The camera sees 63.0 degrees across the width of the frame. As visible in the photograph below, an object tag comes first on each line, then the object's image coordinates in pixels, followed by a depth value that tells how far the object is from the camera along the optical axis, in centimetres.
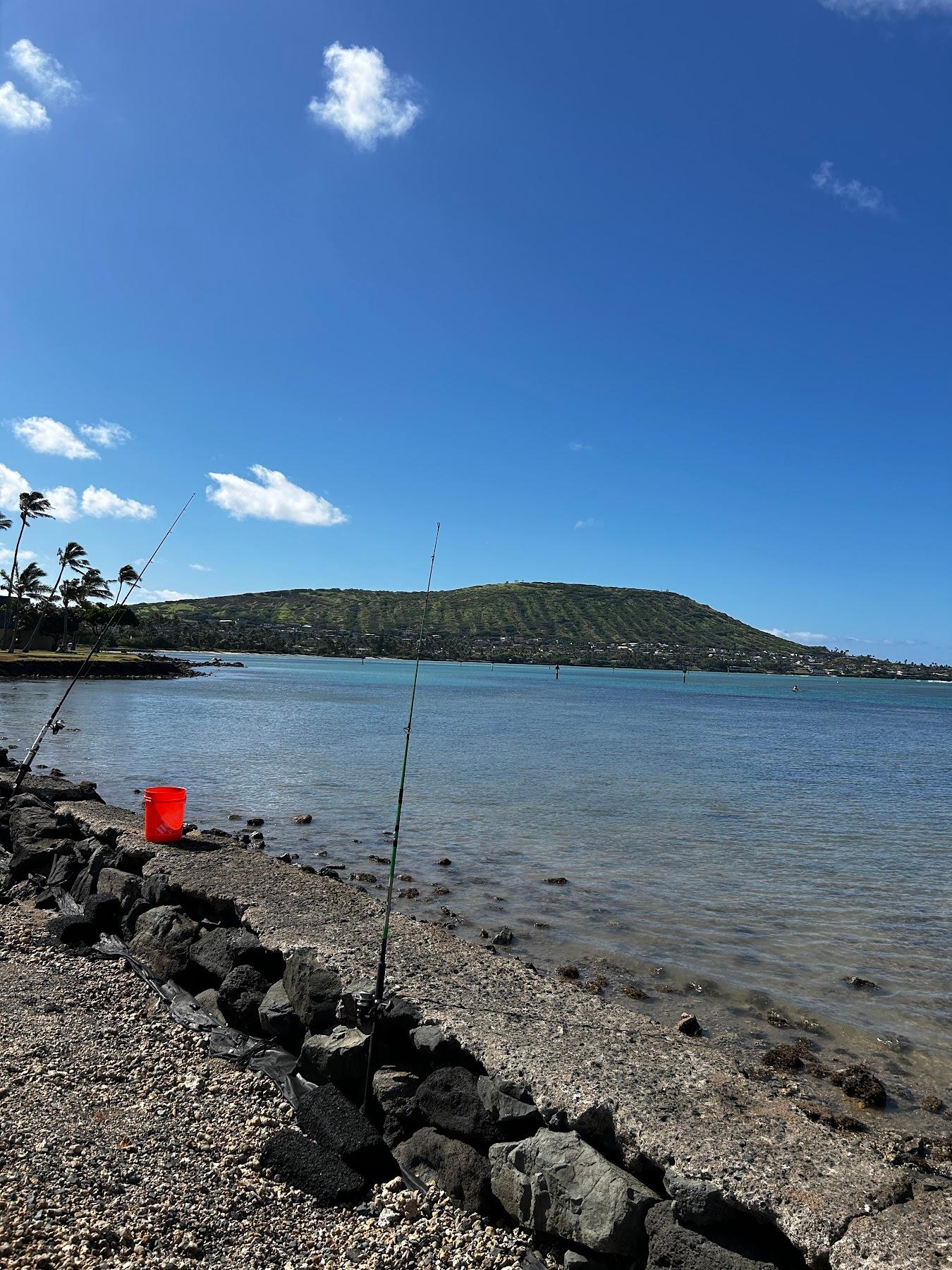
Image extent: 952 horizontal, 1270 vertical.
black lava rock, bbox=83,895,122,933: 848
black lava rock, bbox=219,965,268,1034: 652
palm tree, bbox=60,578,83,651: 8938
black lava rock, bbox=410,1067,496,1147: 473
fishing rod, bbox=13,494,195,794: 1198
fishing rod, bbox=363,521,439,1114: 539
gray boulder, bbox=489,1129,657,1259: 388
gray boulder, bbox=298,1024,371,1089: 547
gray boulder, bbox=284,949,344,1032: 597
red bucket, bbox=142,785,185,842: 1001
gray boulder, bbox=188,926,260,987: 708
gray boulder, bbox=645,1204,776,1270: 361
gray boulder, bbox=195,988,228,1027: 668
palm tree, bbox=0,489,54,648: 7425
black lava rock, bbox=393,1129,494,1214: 452
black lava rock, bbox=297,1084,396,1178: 485
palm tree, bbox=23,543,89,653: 8919
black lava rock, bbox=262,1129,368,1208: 462
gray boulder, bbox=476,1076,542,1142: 459
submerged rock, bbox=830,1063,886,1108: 642
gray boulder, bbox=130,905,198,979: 746
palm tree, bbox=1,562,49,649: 8225
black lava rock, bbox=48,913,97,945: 834
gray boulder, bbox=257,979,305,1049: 615
